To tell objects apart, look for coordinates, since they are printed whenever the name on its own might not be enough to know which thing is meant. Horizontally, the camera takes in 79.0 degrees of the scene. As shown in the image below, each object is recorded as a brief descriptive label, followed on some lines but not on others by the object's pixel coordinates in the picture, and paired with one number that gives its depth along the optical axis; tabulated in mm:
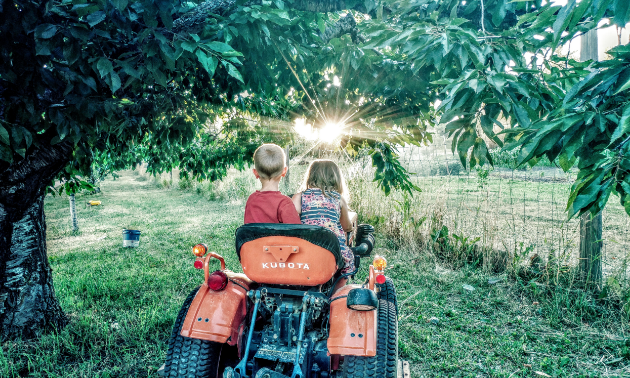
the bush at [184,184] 16328
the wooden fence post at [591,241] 3852
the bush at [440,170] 6294
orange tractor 1942
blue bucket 6449
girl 2598
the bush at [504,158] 6624
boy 2277
